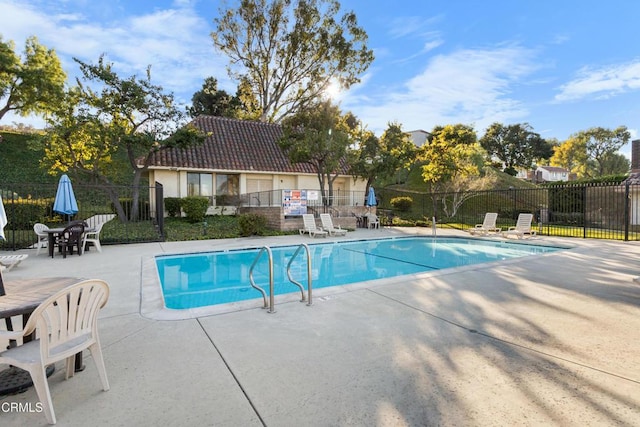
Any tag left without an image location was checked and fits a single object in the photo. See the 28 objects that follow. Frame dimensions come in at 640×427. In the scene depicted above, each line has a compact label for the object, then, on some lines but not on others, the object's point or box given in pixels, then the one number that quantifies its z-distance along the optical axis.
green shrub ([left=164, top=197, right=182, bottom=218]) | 17.62
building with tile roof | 19.03
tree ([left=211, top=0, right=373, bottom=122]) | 25.58
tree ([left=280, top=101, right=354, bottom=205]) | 16.95
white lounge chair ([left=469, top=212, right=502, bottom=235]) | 15.02
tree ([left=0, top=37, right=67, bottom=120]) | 22.80
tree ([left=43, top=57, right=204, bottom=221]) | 14.66
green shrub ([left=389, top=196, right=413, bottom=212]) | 24.66
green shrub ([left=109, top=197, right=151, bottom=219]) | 17.27
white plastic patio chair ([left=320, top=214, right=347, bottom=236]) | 15.38
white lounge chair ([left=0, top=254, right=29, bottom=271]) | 7.34
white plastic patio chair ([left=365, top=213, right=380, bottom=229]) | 18.66
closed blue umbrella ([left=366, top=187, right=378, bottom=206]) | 19.06
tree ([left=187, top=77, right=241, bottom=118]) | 34.14
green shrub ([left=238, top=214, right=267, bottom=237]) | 14.37
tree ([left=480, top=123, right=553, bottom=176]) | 50.16
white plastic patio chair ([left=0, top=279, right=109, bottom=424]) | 2.17
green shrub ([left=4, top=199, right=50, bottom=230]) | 13.76
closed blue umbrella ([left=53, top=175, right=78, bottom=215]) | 9.88
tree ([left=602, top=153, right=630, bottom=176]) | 51.56
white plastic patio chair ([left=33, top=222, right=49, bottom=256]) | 9.78
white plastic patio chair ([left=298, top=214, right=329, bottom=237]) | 14.82
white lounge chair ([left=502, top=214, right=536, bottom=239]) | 13.70
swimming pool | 6.79
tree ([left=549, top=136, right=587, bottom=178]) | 54.69
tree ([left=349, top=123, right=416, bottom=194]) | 19.47
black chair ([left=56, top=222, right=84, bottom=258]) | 9.37
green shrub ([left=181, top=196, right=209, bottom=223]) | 16.23
